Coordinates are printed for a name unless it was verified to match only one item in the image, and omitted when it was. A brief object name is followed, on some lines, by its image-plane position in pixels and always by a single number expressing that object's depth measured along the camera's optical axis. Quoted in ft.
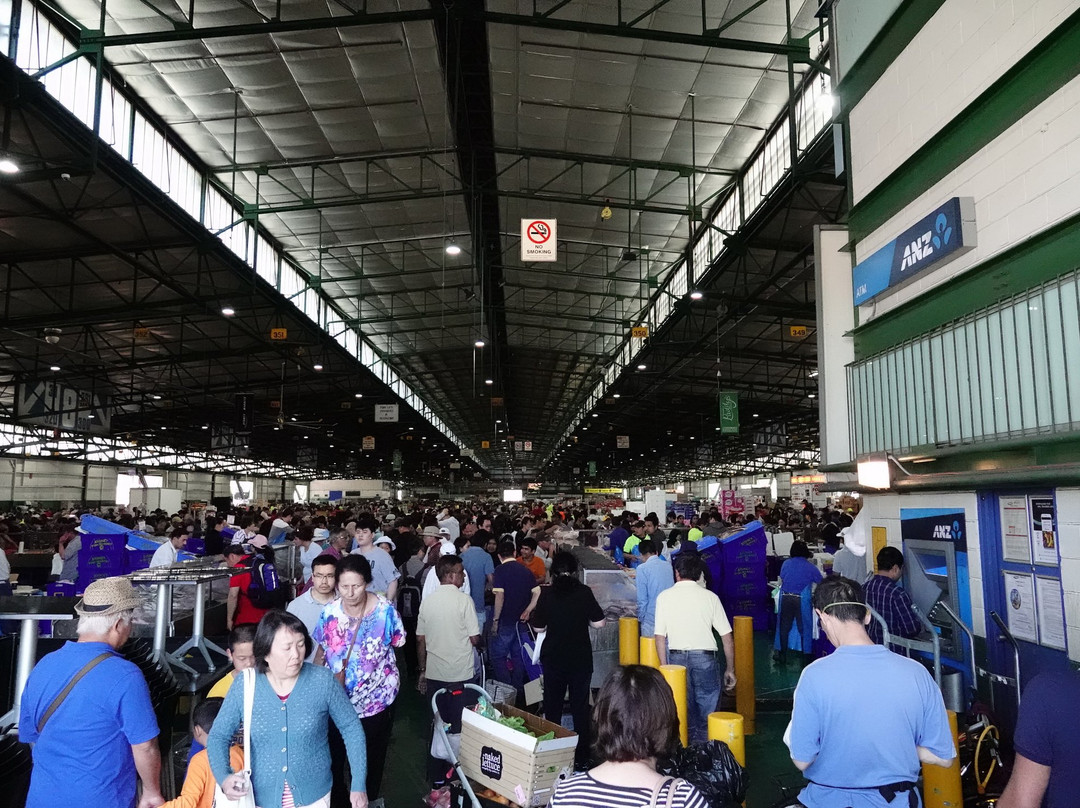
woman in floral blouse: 14.19
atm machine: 19.93
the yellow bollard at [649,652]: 22.54
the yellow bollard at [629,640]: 26.25
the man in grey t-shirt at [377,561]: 27.73
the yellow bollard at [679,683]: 17.79
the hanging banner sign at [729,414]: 71.82
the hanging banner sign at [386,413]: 97.86
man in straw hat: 10.52
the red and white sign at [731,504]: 82.43
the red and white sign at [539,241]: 45.60
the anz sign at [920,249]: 18.79
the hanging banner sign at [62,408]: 57.26
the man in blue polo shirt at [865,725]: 10.03
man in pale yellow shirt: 18.78
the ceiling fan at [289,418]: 86.75
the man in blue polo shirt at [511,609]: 24.47
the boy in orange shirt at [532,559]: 32.58
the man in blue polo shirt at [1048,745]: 8.34
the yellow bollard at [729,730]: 15.37
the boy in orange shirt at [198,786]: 11.10
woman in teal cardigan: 10.27
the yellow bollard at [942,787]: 14.65
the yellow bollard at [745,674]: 24.72
